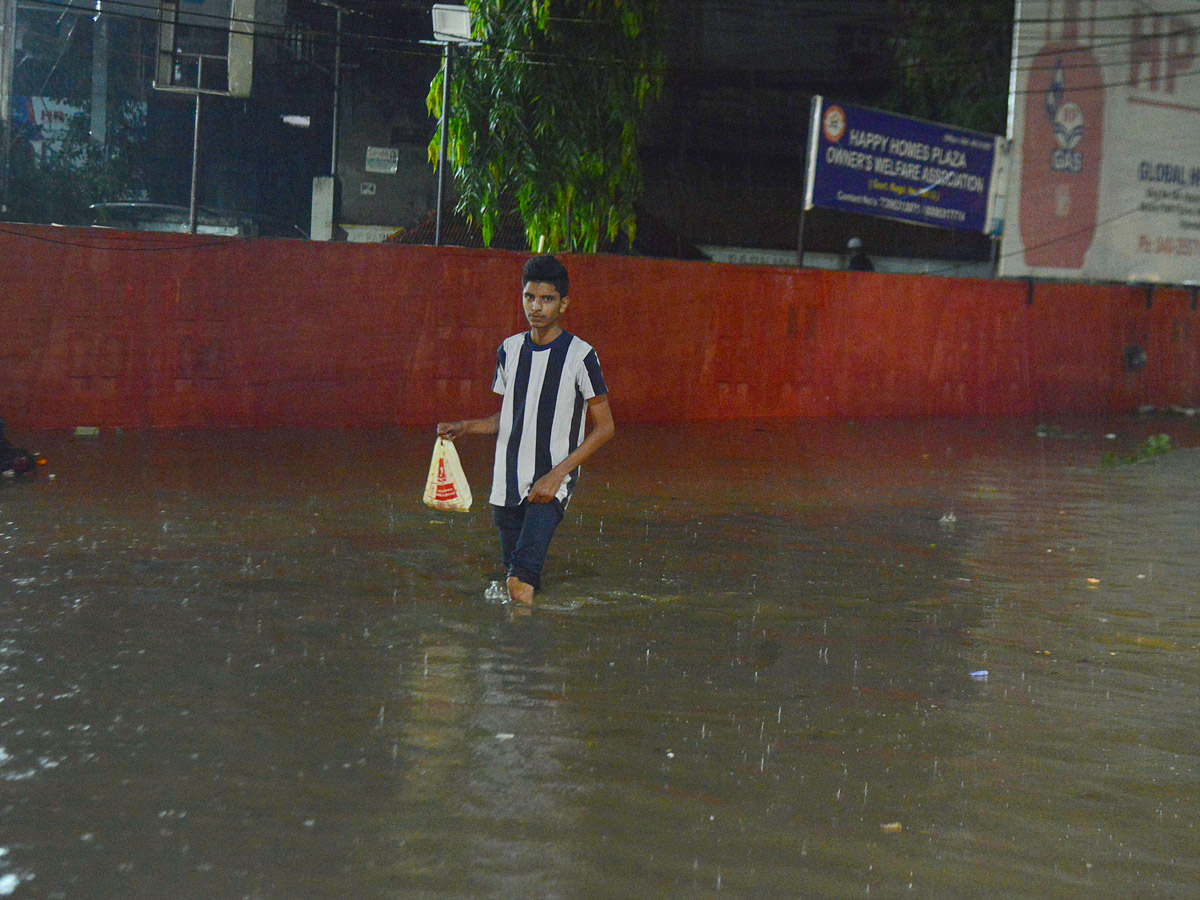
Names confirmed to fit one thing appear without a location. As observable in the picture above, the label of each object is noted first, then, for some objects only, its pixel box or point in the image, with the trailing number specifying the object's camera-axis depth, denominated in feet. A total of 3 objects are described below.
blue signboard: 56.44
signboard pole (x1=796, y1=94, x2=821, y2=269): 55.16
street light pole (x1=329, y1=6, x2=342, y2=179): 59.68
